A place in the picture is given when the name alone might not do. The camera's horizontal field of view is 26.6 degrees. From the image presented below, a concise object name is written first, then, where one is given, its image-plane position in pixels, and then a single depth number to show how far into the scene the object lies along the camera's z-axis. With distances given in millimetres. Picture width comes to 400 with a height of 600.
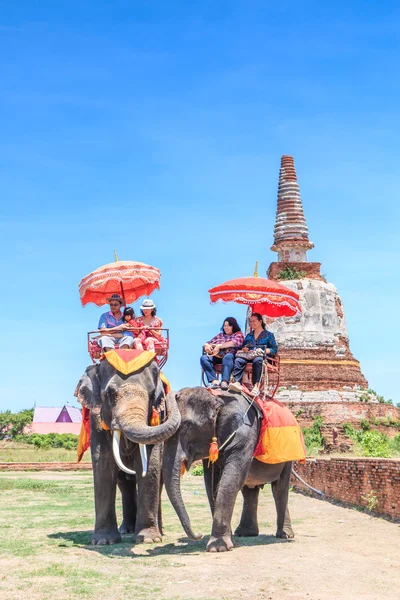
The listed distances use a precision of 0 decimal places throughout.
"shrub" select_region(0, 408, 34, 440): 62844
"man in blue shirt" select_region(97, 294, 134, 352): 11750
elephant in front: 10484
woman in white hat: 11727
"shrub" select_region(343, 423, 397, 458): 21988
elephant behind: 10328
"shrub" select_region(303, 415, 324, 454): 33269
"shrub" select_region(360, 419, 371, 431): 39159
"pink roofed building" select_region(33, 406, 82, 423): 64312
